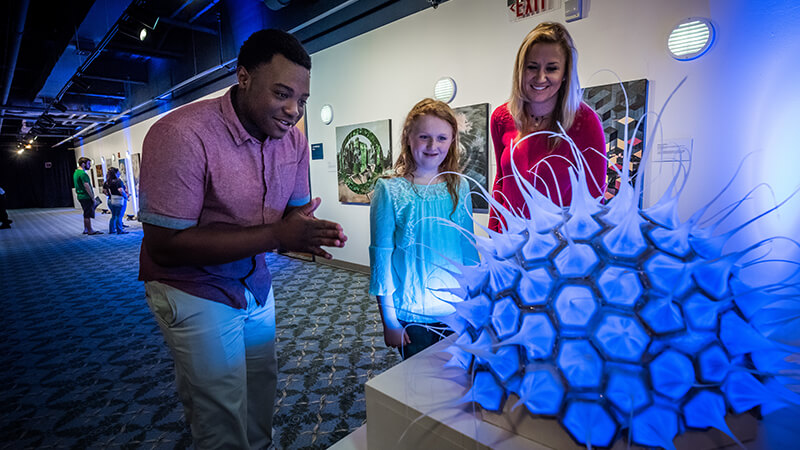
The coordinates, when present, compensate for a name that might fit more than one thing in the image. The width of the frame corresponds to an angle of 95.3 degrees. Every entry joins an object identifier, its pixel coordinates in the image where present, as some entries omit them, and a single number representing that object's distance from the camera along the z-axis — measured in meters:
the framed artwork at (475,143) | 3.87
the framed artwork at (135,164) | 11.58
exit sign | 3.19
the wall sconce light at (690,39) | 2.49
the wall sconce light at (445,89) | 4.03
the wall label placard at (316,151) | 5.99
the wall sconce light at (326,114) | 5.63
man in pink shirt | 1.01
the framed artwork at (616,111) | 2.78
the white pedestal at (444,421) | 0.51
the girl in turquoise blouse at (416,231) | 1.29
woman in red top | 1.17
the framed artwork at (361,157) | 4.94
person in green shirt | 9.04
